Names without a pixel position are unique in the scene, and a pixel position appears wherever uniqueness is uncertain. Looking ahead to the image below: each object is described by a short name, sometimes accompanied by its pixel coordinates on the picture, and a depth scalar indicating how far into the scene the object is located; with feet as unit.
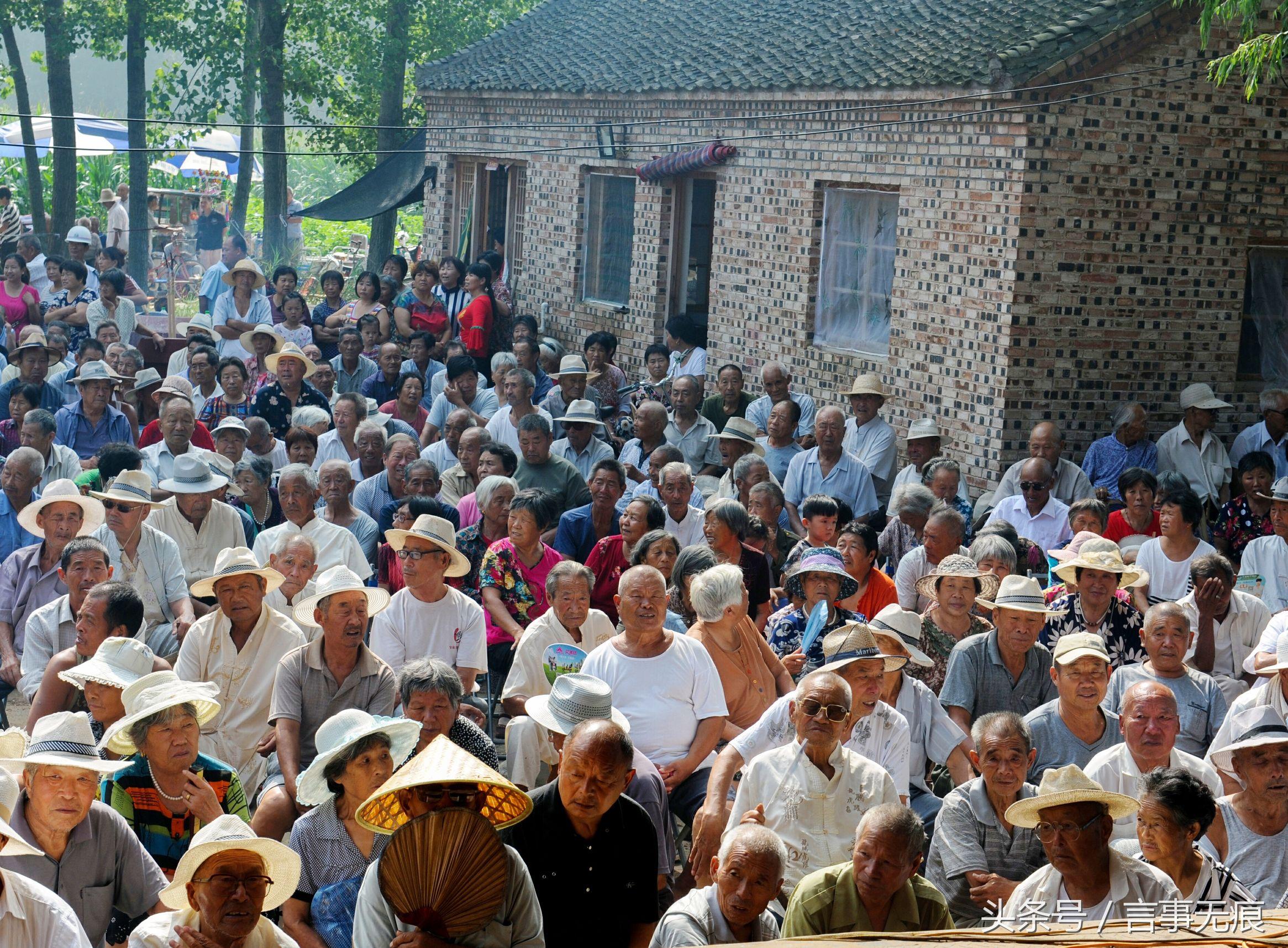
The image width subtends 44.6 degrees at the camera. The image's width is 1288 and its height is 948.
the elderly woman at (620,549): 28.53
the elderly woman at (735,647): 23.65
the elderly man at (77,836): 16.98
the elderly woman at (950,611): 25.11
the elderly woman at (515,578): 28.32
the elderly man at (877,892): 15.56
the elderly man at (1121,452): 37.32
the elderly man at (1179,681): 22.39
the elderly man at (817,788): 18.61
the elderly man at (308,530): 29.12
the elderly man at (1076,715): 21.17
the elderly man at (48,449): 33.50
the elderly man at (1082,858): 15.99
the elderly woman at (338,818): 17.24
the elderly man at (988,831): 18.80
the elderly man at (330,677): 21.77
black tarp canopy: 71.56
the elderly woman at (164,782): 18.53
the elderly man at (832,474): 35.99
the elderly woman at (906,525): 31.12
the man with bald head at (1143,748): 19.47
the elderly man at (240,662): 23.16
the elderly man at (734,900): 14.94
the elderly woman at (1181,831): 16.75
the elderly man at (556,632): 24.13
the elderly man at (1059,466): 34.83
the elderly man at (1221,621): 25.99
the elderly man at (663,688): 22.33
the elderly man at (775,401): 41.55
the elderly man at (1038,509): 33.22
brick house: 37.70
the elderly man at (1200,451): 37.37
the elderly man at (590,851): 16.22
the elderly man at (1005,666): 23.32
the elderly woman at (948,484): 33.76
